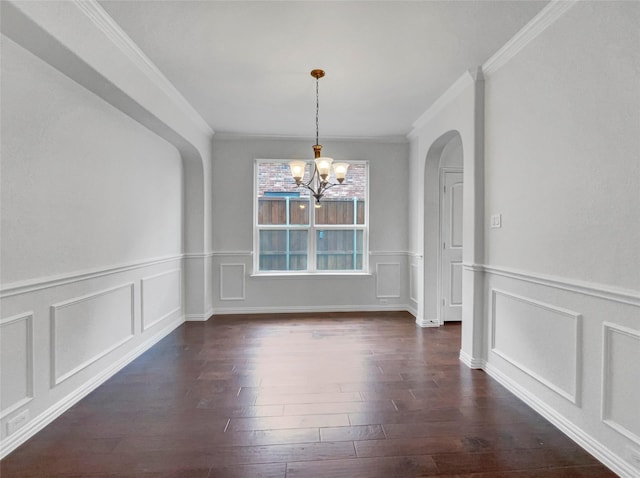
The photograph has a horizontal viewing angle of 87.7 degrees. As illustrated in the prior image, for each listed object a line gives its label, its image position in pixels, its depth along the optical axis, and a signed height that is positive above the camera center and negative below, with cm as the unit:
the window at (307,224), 511 +16
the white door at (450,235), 450 +0
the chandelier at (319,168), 298 +63
